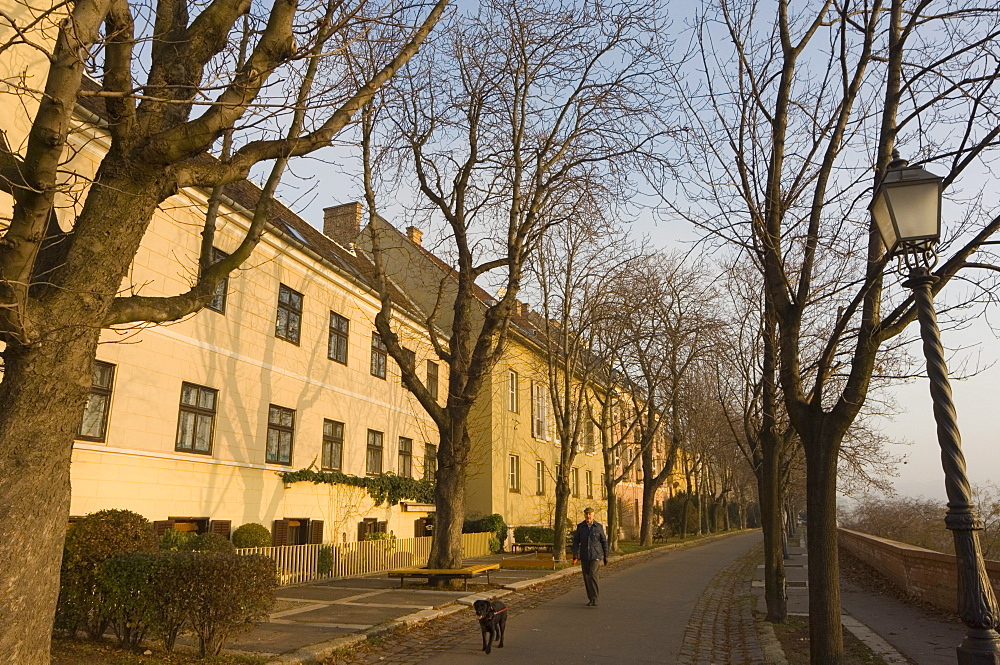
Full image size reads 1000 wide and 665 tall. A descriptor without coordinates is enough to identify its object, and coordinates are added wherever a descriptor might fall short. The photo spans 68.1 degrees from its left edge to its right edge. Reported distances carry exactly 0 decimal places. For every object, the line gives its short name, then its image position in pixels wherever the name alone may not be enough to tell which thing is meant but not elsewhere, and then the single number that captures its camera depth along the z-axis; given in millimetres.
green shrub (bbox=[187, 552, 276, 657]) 7559
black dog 9328
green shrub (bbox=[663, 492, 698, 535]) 52531
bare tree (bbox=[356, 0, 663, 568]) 15602
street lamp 4906
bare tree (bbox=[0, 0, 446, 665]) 5387
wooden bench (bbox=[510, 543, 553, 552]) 28422
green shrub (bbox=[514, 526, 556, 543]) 29562
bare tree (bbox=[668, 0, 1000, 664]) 6957
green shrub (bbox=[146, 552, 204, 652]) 7516
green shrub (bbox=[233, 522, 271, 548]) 16172
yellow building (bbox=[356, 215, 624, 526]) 30812
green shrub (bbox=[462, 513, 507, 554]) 28281
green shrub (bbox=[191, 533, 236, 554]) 12609
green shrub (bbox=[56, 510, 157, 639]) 7832
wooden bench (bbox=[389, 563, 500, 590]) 14739
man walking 13805
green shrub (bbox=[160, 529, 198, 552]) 13068
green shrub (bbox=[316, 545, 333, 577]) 17142
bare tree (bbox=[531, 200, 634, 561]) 25375
